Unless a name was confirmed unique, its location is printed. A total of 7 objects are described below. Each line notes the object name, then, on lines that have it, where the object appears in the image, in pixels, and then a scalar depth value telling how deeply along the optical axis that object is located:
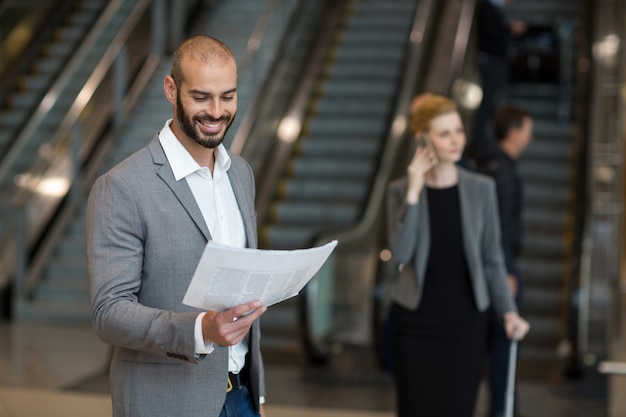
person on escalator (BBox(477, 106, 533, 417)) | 8.36
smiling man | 3.08
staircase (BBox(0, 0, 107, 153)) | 18.66
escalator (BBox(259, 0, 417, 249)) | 15.30
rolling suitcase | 5.81
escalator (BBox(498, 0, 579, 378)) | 12.07
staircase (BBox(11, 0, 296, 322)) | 14.60
